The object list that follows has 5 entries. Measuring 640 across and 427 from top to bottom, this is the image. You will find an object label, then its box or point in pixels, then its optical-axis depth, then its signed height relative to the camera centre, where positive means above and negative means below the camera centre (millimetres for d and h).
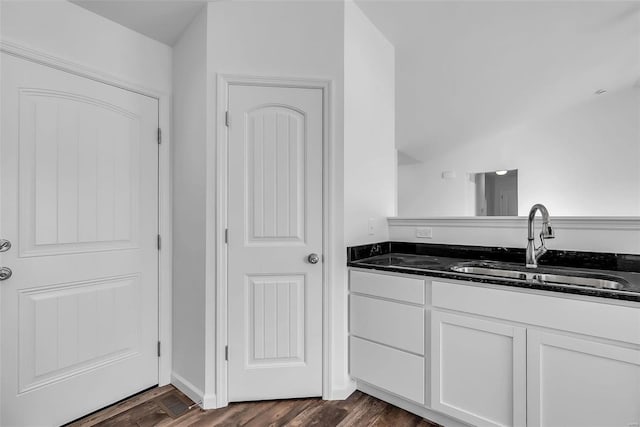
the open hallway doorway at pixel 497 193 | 5230 +364
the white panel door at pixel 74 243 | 1612 -160
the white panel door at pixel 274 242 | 1912 -163
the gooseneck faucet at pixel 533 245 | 1700 -170
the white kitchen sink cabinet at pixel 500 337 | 1237 -568
